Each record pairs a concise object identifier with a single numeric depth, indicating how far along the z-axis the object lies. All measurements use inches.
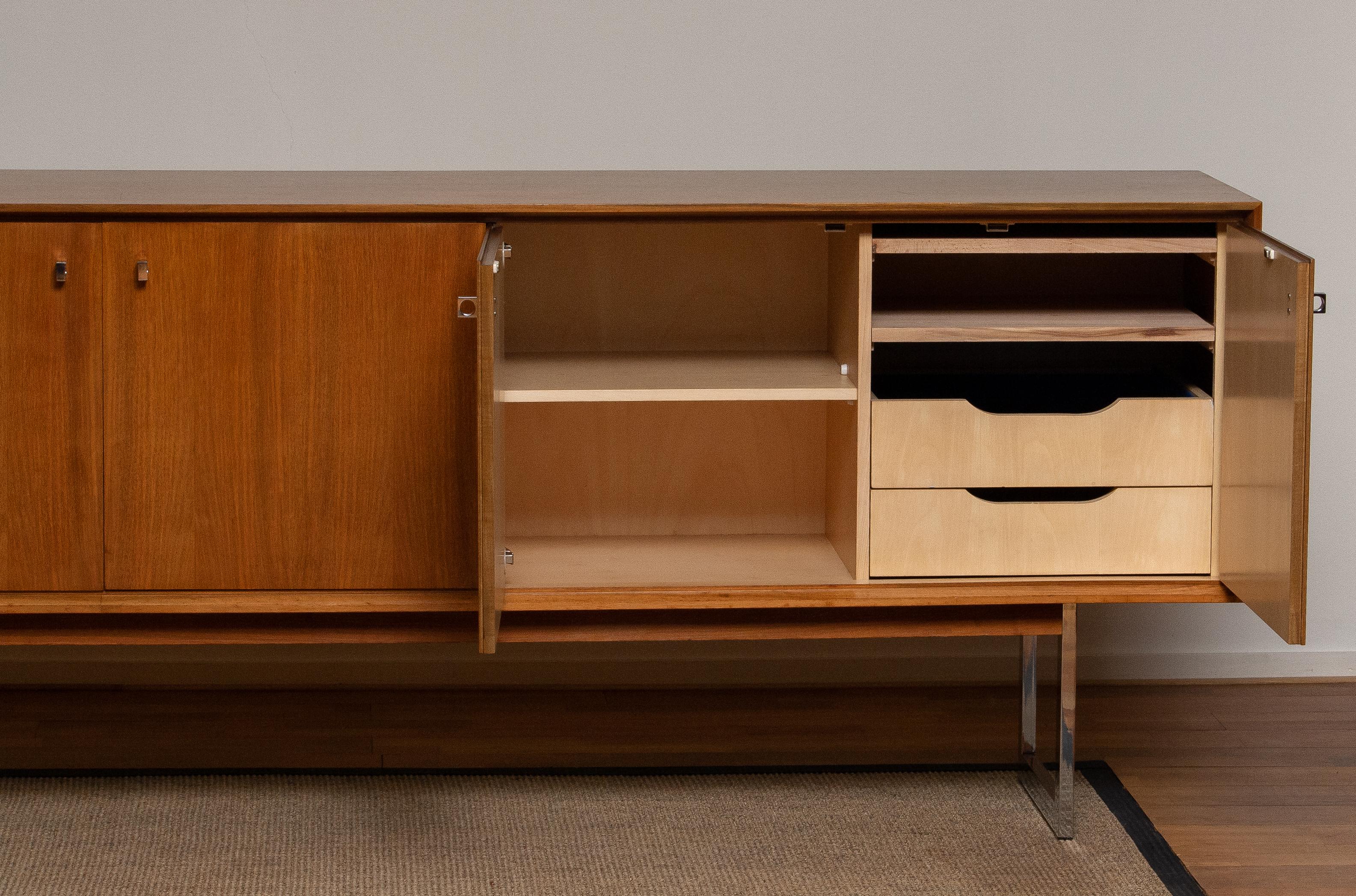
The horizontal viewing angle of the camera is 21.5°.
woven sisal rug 167.8
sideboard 162.8
